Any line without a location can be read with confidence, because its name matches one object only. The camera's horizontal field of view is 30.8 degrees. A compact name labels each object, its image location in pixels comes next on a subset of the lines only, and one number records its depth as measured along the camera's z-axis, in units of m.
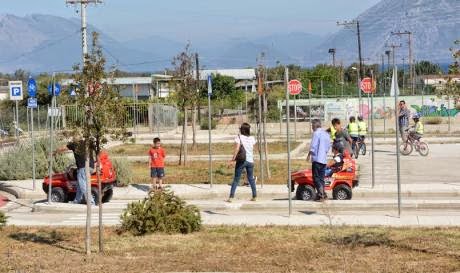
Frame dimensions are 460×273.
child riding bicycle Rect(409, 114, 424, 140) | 30.81
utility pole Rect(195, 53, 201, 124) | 31.66
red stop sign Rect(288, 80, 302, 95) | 39.02
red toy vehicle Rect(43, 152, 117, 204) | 19.47
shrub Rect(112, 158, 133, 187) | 22.74
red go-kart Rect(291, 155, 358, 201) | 18.14
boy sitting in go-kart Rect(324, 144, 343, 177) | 18.19
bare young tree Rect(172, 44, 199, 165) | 29.80
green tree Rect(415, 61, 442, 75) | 119.87
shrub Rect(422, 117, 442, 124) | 59.53
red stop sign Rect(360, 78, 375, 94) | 27.68
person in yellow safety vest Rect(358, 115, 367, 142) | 31.14
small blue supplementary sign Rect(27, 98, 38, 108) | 21.84
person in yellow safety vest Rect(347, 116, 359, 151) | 30.84
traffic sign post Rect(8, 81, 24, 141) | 22.94
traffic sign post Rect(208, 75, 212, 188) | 22.19
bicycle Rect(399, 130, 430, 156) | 31.23
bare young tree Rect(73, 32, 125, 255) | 11.53
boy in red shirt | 20.81
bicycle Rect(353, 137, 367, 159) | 30.77
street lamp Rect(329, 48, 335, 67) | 94.69
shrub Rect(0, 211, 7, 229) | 14.02
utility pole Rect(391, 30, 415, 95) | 94.75
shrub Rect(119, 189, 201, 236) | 13.28
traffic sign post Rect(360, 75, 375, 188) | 27.68
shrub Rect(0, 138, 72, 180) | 25.16
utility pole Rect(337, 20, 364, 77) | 68.71
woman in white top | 18.16
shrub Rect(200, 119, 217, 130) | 62.79
